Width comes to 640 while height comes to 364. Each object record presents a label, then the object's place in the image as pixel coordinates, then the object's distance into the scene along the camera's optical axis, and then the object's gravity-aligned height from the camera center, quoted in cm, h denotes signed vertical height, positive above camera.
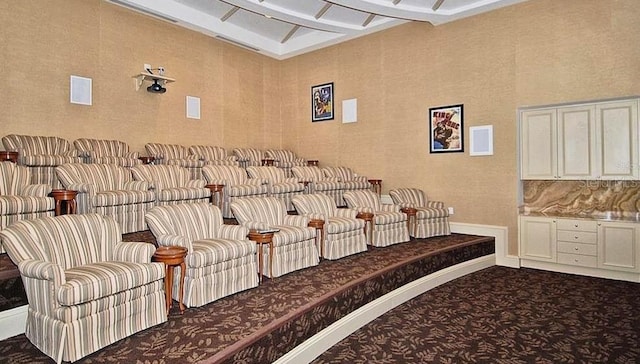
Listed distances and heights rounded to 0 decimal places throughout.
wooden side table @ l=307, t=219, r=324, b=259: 493 -68
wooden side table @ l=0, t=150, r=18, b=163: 498 +34
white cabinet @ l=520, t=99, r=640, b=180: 549 +57
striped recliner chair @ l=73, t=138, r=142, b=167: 584 +47
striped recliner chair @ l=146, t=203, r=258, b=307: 345 -61
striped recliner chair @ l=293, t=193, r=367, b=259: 507 -57
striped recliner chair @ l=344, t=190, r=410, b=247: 584 -55
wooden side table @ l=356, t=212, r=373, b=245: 566 -61
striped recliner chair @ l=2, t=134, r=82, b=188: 509 +34
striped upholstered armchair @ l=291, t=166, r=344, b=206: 723 -1
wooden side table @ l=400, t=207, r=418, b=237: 640 -61
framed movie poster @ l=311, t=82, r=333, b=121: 887 +179
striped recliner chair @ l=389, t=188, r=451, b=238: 649 -51
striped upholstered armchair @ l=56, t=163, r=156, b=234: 471 -11
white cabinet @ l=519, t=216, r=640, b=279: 527 -88
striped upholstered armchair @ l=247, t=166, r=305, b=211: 665 -2
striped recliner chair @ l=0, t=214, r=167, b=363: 252 -68
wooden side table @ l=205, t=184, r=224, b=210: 604 -18
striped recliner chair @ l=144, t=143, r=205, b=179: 676 +44
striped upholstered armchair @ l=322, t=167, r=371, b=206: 763 +7
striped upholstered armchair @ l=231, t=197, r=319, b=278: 434 -57
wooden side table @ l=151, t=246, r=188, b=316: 322 -66
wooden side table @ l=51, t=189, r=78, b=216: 443 -18
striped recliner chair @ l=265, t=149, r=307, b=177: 836 +48
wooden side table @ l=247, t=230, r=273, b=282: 411 -61
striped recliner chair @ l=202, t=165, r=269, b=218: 616 -2
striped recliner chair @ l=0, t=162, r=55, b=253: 391 -14
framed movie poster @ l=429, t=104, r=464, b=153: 697 +93
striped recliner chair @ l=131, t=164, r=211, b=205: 538 -2
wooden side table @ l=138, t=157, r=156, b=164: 666 +39
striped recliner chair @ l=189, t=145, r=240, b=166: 724 +51
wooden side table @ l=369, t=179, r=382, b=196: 787 -8
